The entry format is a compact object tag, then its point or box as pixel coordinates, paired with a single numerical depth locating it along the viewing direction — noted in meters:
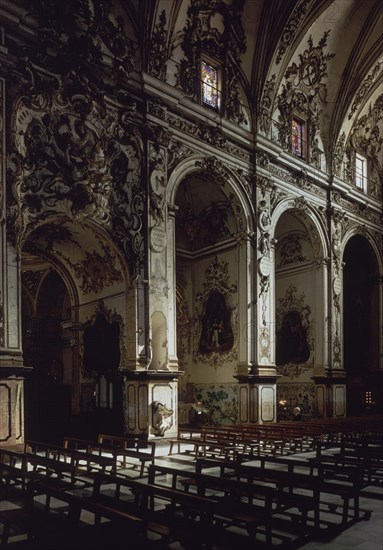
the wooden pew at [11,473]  6.68
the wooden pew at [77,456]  8.18
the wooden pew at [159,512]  5.30
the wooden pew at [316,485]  6.33
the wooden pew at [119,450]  8.68
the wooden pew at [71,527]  4.96
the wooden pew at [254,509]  5.55
